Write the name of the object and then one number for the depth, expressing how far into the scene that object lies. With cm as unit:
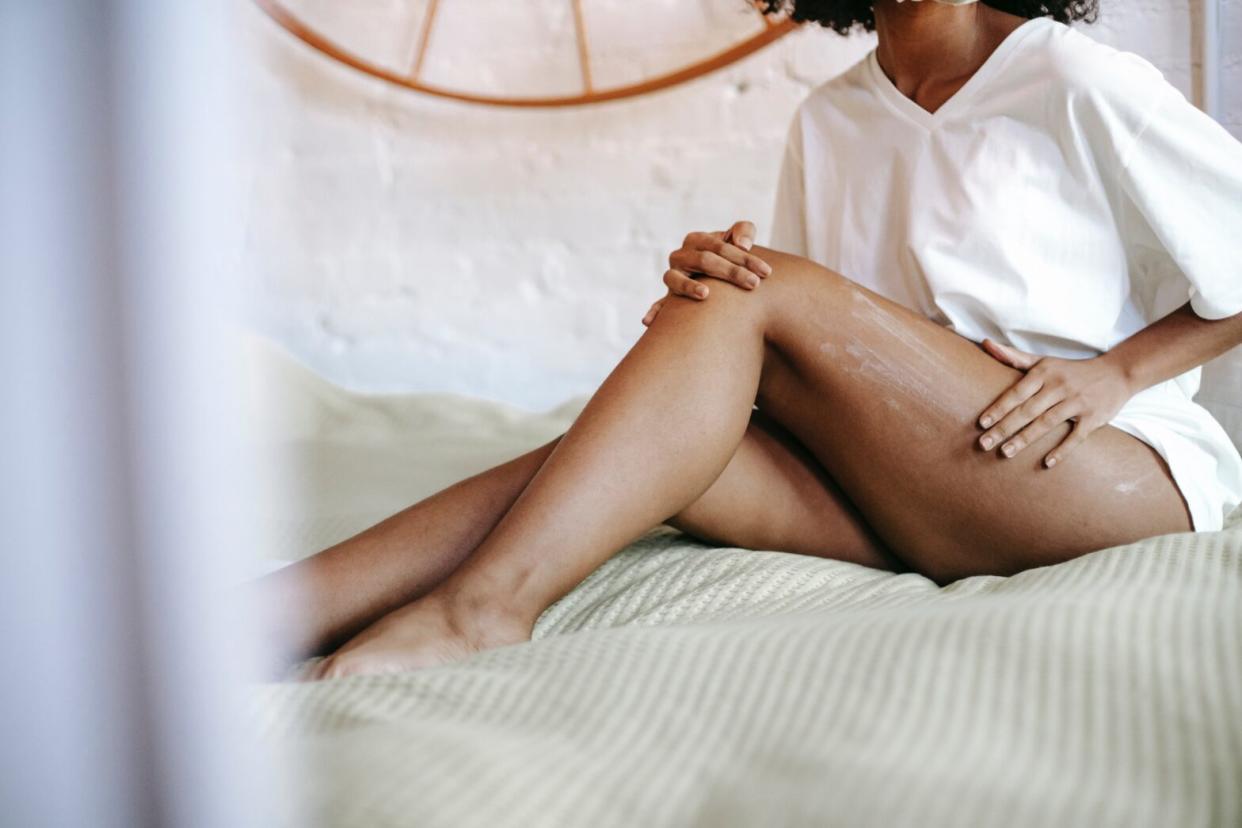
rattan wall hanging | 169
